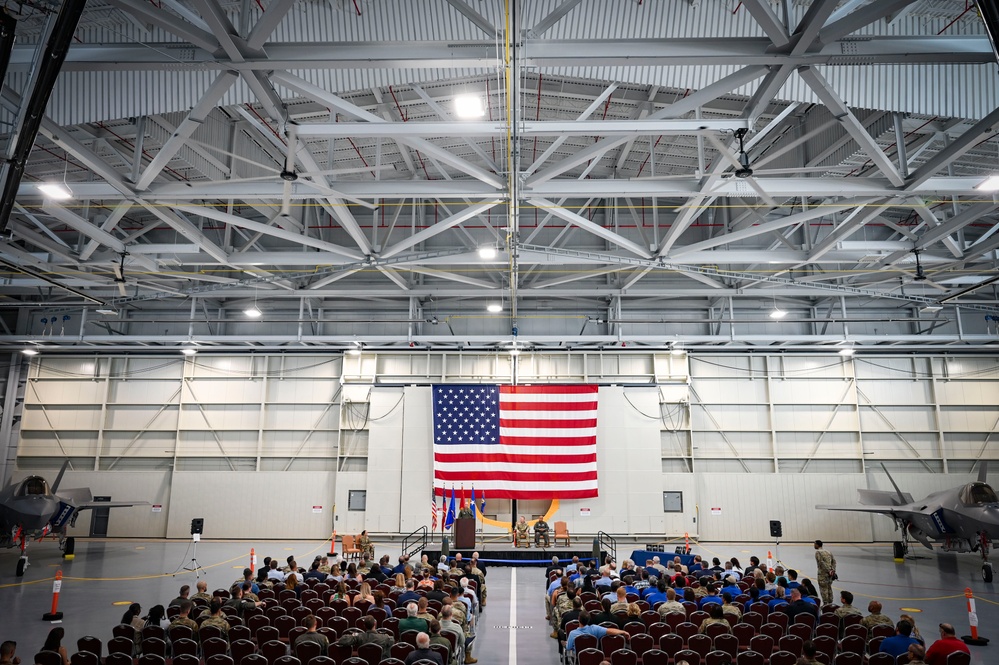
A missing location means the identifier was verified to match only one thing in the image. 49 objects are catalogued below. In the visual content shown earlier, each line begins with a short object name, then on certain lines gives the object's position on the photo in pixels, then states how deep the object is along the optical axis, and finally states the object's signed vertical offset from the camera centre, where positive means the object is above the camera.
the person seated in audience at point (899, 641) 7.44 -1.88
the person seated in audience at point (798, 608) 9.56 -1.90
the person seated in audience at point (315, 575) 12.58 -1.94
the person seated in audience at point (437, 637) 7.66 -1.95
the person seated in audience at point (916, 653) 6.59 -1.78
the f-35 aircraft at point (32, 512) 18.14 -1.02
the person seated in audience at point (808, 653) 6.54 -1.79
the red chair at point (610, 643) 7.96 -2.07
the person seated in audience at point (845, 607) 9.28 -1.86
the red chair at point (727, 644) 7.88 -2.03
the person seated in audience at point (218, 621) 8.32 -1.92
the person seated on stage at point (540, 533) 21.70 -1.80
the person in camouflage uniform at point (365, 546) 18.08 -1.93
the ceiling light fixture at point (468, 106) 8.49 +5.17
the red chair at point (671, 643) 7.87 -2.02
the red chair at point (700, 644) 7.93 -2.05
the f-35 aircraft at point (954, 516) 17.70 -0.94
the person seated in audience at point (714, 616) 8.66 -1.85
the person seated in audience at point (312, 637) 7.62 -1.93
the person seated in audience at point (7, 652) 5.99 -1.69
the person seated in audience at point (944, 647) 7.21 -1.88
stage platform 20.11 -2.41
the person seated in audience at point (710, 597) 10.04 -1.89
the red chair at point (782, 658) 7.06 -1.97
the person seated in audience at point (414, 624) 8.30 -1.91
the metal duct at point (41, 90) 6.62 +4.56
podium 20.44 -1.72
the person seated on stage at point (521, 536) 22.08 -1.94
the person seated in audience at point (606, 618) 8.74 -1.91
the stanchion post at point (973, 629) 10.43 -2.48
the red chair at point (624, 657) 7.20 -2.02
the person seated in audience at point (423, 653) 6.91 -1.93
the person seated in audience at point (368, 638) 7.67 -1.96
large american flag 24.02 +1.64
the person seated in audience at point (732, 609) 9.40 -1.92
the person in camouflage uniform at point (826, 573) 13.37 -1.91
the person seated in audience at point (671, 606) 9.34 -1.87
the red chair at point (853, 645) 8.16 -2.10
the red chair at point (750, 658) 7.10 -2.00
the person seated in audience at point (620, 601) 9.24 -1.83
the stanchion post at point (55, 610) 10.99 -2.46
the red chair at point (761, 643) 7.91 -2.03
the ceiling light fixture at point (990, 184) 9.97 +4.88
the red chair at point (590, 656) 7.27 -2.03
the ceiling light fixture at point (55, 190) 10.80 +5.01
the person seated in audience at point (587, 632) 8.25 -2.00
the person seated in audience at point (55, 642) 6.73 -1.79
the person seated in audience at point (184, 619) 8.30 -1.89
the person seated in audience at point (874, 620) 8.83 -1.93
